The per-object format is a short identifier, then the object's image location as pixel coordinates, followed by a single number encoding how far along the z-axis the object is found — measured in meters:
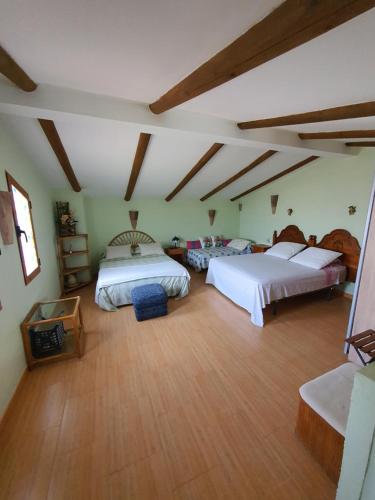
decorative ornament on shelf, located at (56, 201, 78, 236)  3.94
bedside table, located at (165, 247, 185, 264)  5.16
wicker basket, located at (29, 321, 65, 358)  2.08
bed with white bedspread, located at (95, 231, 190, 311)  3.18
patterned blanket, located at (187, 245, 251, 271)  4.66
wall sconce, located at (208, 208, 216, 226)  5.60
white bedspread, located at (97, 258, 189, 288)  3.22
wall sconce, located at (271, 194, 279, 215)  4.60
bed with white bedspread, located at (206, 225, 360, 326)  2.81
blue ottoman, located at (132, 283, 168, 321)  2.87
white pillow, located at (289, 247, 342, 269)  3.29
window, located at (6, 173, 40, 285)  2.05
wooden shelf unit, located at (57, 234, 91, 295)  3.85
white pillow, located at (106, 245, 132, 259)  4.43
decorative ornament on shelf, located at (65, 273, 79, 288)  4.01
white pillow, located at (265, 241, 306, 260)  3.91
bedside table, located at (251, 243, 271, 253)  4.77
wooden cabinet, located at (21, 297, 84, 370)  2.02
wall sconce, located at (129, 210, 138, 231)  4.86
